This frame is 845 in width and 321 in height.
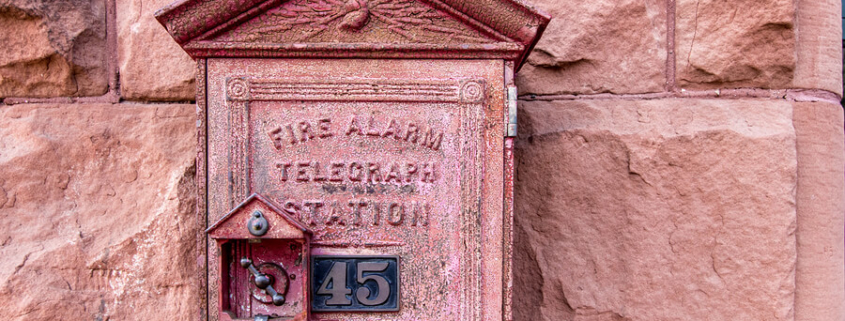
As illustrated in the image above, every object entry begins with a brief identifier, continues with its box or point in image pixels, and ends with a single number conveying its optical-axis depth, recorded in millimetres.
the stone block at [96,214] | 1283
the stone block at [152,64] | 1315
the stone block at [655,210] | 1267
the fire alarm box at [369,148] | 1167
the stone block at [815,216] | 1279
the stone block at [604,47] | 1314
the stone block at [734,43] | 1276
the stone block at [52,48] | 1290
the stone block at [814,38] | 1290
